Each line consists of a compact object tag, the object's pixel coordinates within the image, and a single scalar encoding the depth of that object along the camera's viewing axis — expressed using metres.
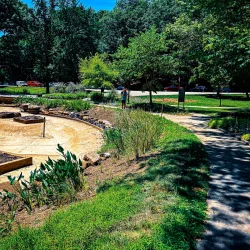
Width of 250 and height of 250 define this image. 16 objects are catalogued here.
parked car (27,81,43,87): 55.34
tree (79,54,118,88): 24.66
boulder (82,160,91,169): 7.95
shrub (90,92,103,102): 24.56
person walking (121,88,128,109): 18.28
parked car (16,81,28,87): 56.69
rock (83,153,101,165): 8.09
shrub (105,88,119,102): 24.58
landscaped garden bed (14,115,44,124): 15.77
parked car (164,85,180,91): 49.03
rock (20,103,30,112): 20.24
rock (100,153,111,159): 8.81
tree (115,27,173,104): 19.47
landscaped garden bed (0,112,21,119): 17.18
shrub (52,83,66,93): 32.06
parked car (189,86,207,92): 49.16
